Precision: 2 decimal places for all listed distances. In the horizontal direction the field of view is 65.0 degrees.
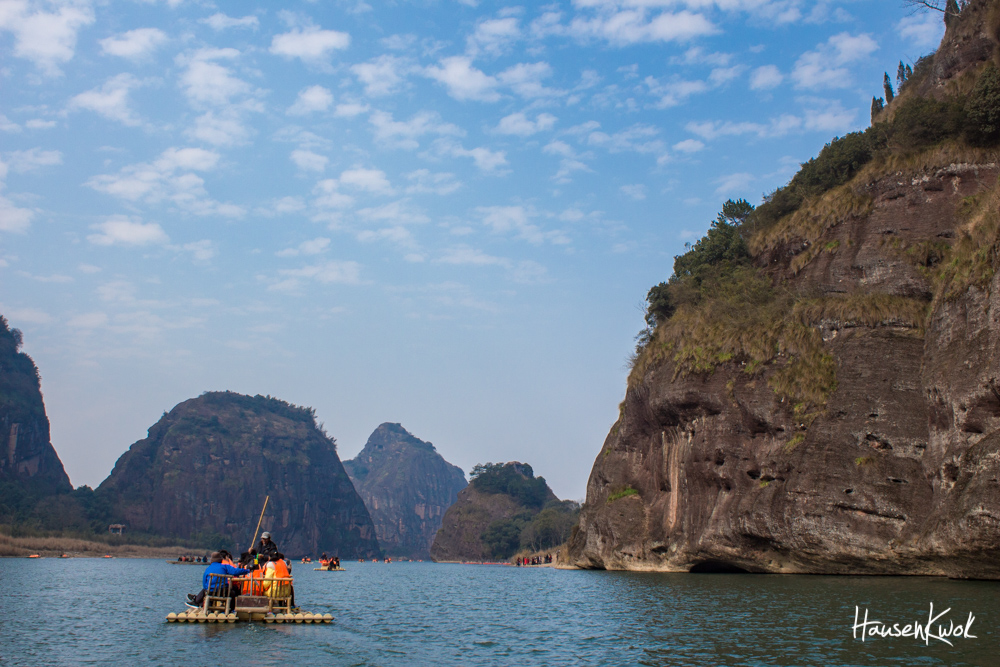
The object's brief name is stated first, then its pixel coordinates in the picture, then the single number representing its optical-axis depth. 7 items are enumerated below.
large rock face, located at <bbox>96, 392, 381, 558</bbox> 196.62
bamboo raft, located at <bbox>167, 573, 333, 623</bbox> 23.67
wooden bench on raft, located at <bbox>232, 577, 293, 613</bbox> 24.47
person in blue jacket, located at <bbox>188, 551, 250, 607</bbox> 24.36
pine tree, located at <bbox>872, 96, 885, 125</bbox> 66.32
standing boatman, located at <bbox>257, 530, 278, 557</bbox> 25.68
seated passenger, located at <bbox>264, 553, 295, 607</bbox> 24.59
